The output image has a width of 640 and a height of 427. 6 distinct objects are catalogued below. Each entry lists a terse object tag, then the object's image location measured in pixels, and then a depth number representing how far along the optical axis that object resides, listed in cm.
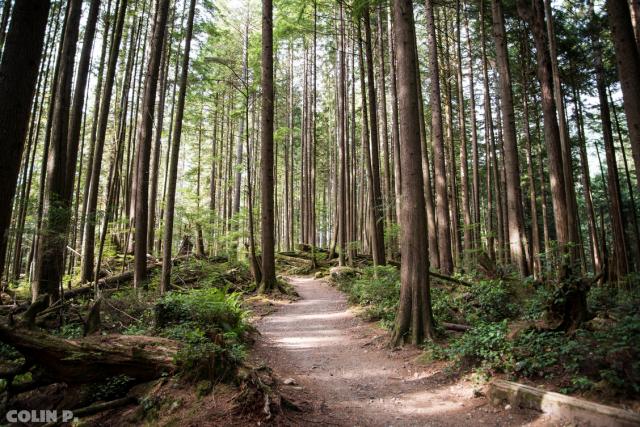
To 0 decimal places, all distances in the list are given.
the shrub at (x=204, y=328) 436
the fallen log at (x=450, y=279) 1007
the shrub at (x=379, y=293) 873
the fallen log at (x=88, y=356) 409
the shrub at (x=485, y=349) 493
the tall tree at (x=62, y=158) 752
